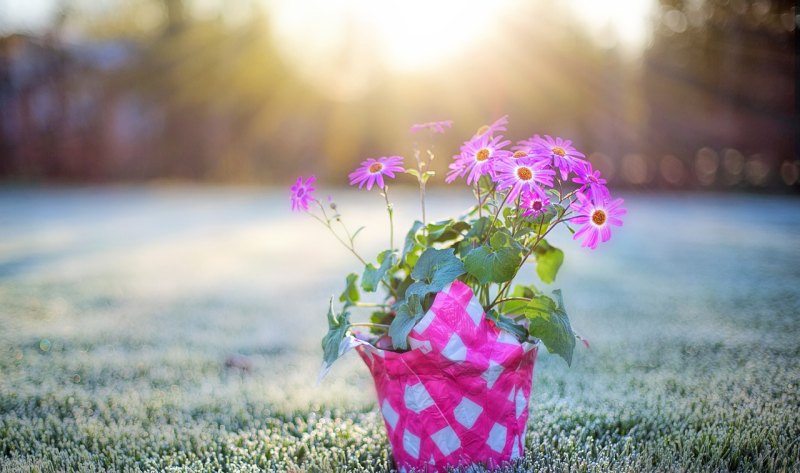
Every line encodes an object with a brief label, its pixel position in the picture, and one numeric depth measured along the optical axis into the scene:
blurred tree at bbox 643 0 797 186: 13.49
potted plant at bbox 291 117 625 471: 1.30
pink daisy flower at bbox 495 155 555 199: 1.28
